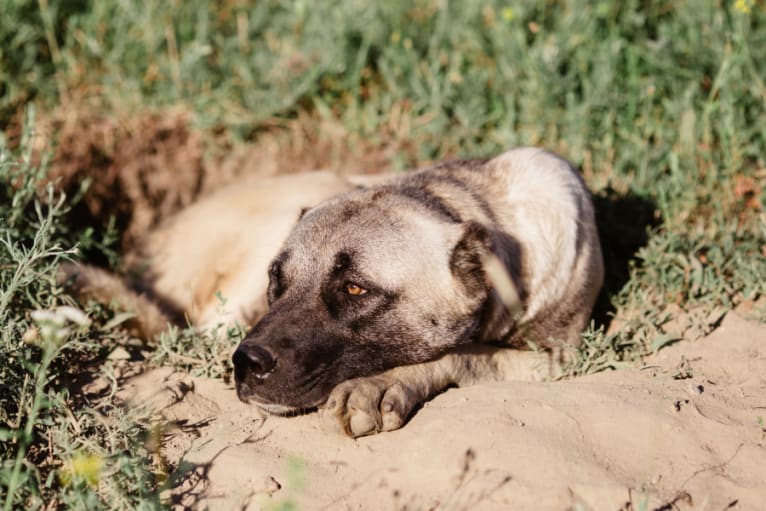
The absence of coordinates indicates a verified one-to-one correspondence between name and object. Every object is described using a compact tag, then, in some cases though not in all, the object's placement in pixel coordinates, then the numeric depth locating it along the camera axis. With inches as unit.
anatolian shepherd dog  115.7
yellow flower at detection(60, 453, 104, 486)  87.9
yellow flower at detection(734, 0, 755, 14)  176.2
